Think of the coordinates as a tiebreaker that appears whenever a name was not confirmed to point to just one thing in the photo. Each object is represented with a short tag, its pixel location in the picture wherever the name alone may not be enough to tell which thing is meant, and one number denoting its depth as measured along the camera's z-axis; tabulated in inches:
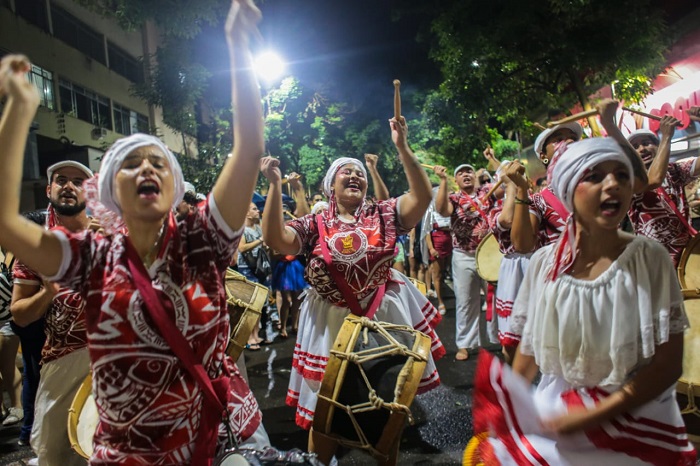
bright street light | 637.9
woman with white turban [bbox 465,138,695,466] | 72.4
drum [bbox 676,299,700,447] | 124.0
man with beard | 114.3
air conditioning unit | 874.5
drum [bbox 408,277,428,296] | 213.0
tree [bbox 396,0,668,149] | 371.9
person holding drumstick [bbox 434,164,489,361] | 244.4
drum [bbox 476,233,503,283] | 223.1
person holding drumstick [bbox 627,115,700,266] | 164.2
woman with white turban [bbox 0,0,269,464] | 67.1
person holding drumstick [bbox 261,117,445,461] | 132.5
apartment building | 714.2
